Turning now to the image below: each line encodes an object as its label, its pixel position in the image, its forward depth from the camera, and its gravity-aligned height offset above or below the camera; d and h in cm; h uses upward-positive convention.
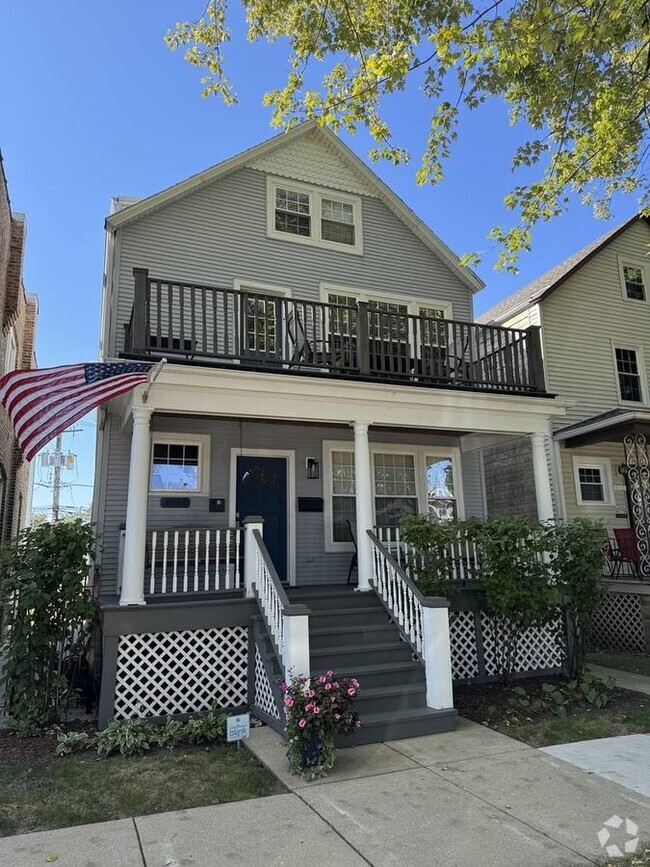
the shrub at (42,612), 618 -57
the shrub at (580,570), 764 -31
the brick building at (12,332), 1074 +478
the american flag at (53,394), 611 +168
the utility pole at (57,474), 2686 +376
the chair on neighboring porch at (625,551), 1111 -12
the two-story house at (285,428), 665 +183
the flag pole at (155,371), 665 +205
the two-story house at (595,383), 1225 +366
